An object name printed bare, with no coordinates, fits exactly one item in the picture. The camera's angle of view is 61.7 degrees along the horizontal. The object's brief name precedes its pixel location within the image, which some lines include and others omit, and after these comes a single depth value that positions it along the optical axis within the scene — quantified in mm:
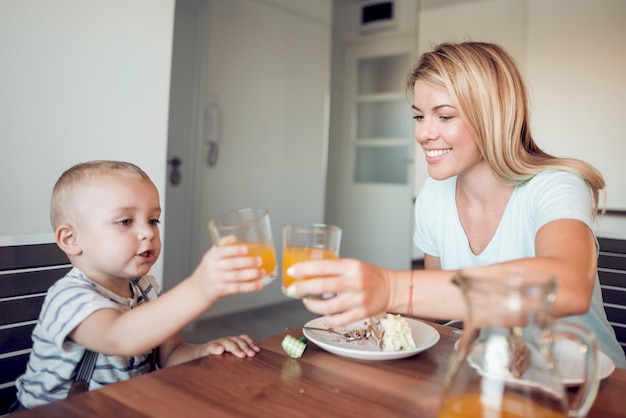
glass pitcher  600
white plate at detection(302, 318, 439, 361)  1027
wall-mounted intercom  4047
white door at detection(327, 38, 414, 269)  5051
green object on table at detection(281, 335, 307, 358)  1050
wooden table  798
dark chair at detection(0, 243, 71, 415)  1217
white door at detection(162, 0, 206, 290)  3916
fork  1156
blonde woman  1220
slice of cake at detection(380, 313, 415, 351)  1070
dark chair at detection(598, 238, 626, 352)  1755
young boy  943
